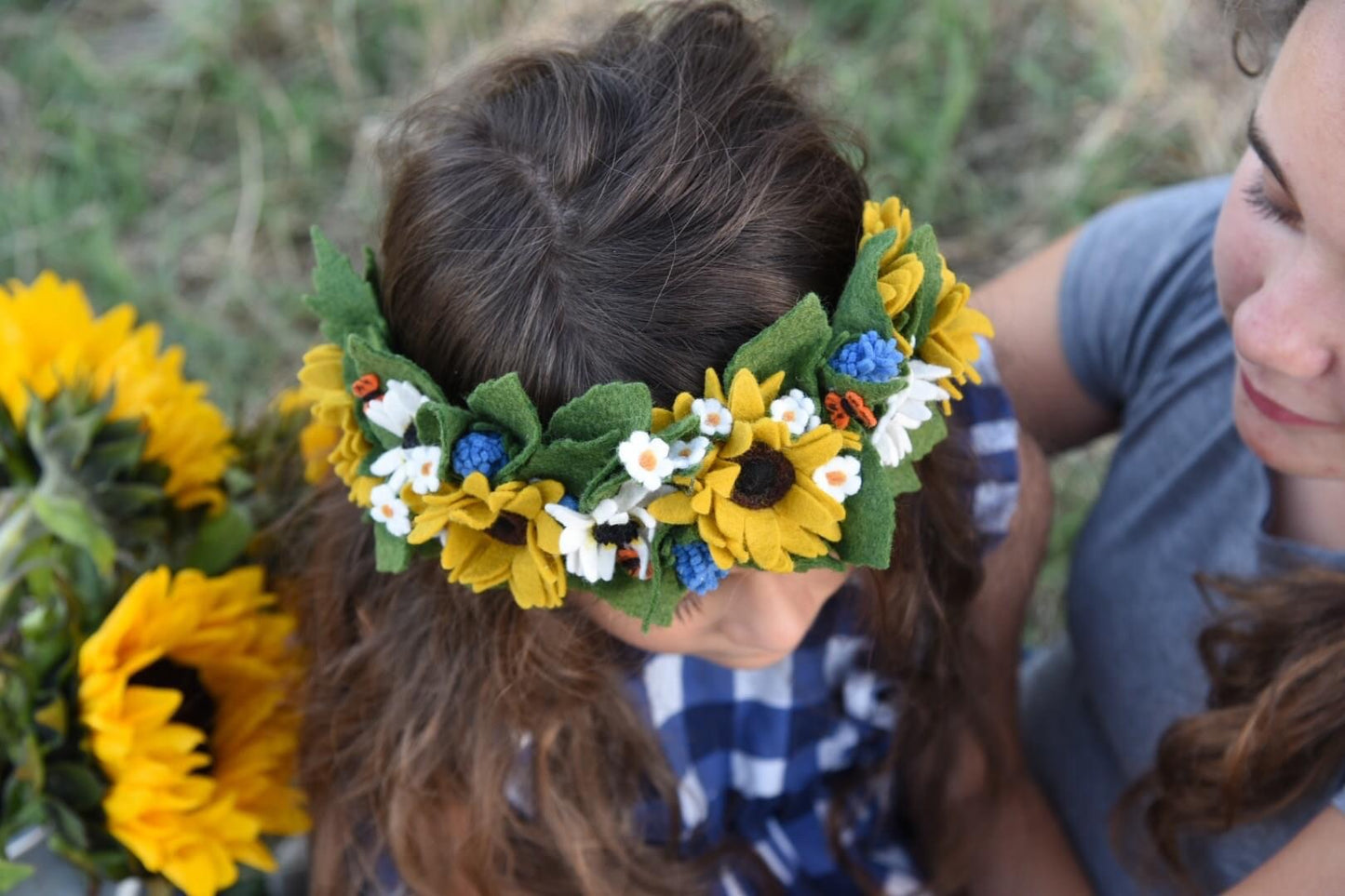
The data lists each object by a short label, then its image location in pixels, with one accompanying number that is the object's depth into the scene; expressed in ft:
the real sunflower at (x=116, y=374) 3.81
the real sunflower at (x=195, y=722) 3.37
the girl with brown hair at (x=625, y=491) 2.81
